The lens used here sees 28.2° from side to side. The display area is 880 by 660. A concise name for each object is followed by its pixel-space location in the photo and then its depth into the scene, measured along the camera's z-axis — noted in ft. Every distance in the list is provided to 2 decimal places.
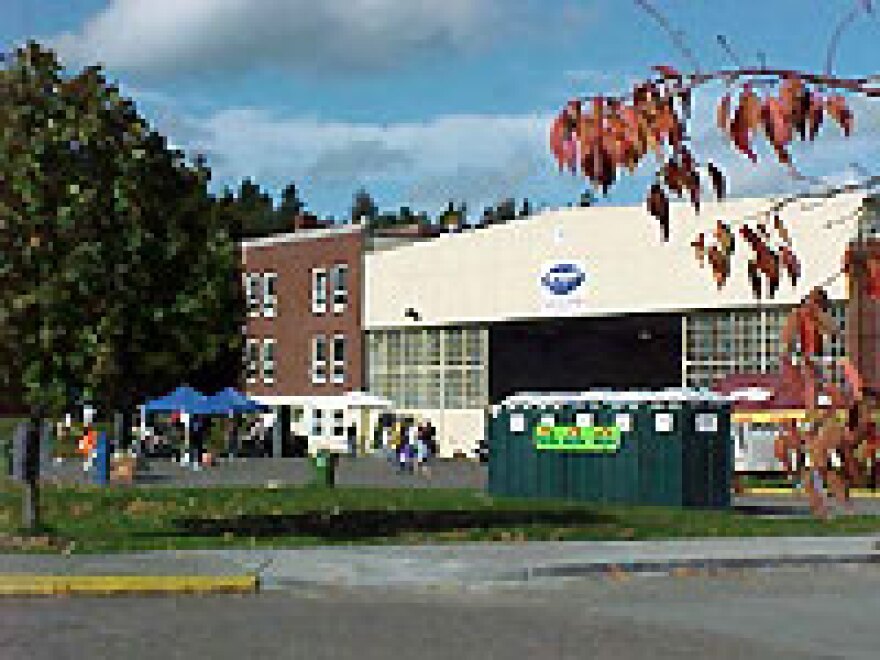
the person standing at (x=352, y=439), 233.43
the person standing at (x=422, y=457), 179.93
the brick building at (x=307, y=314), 242.37
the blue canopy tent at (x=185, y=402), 192.44
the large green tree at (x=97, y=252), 72.33
